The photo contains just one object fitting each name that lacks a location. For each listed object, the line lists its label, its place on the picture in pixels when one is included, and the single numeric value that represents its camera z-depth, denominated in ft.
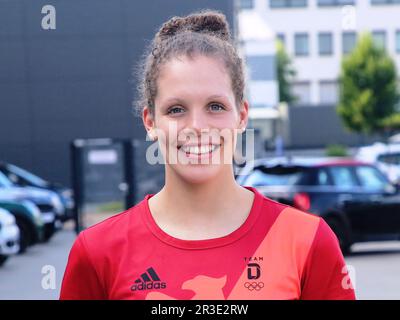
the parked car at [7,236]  37.06
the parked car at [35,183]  46.37
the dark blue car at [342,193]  35.83
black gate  47.67
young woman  6.10
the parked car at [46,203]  46.33
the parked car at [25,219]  43.52
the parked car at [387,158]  61.41
